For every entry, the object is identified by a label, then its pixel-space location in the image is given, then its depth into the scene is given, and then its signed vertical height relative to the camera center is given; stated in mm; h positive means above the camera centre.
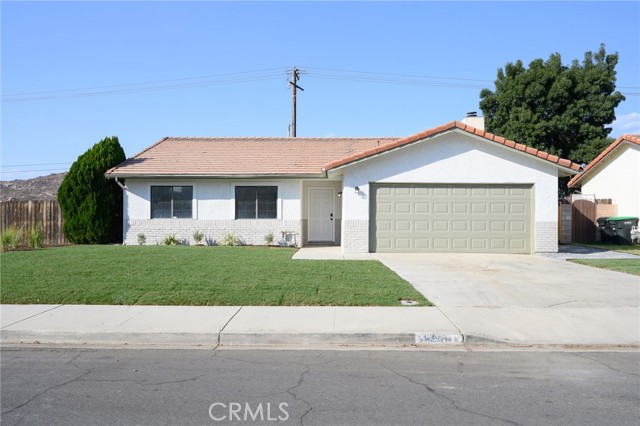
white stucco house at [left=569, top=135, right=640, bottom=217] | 22562 +2030
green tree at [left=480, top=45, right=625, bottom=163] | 33625 +7513
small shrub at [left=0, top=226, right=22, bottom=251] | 17234 -889
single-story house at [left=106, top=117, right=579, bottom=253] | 17312 +744
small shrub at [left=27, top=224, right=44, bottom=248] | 18484 -909
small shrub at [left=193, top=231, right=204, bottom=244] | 20156 -895
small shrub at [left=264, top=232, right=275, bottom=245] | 20000 -941
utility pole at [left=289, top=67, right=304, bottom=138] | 35156 +8952
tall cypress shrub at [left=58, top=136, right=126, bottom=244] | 20219 +434
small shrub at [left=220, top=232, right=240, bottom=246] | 19953 -1003
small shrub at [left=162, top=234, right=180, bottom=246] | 20031 -1055
